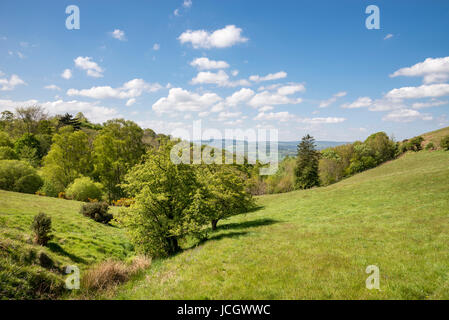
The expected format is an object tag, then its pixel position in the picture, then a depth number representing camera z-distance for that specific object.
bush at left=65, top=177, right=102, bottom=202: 39.58
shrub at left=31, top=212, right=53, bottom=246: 14.85
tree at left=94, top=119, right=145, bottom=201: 51.84
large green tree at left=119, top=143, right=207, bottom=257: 17.20
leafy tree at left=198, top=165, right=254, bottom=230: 21.19
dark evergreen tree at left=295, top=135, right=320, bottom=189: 66.17
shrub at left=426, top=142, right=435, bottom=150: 65.36
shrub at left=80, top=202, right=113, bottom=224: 27.53
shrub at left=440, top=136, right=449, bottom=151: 54.53
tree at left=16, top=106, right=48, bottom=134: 70.50
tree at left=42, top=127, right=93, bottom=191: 45.75
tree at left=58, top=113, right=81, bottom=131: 80.31
